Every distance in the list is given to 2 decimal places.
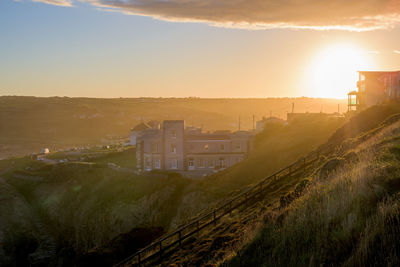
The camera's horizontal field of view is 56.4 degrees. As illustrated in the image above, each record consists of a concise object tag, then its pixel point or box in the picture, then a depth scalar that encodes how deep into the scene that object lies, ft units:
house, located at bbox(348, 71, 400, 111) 156.25
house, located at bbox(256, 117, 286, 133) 273.01
